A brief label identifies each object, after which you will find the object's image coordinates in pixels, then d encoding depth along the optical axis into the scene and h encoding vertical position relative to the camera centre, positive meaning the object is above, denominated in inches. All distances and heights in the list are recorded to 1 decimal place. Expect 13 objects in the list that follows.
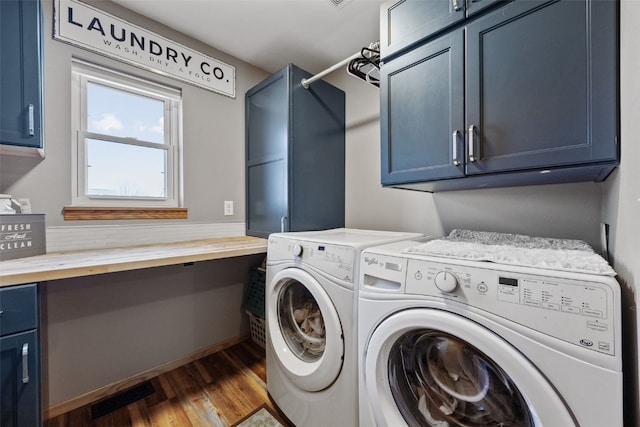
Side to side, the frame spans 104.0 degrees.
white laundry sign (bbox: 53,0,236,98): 55.7 +43.3
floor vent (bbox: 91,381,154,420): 55.0 -43.3
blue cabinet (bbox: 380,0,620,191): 31.0 +17.0
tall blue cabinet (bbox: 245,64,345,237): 71.2 +18.0
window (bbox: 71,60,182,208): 59.9 +19.7
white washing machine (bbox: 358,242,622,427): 22.1 -14.1
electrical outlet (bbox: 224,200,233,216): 81.7 +2.1
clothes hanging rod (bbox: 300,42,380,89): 60.3 +38.0
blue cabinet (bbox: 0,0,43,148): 40.4 +23.7
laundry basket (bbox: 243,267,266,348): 78.2 -29.4
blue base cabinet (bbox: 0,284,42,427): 34.1 -20.0
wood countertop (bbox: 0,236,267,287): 36.6 -8.2
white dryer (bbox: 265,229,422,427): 41.7 -22.4
